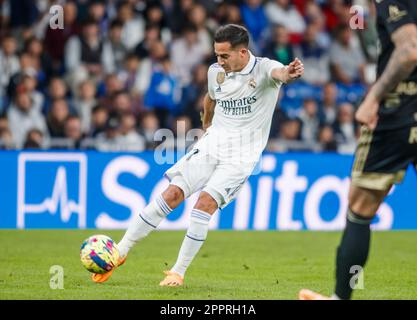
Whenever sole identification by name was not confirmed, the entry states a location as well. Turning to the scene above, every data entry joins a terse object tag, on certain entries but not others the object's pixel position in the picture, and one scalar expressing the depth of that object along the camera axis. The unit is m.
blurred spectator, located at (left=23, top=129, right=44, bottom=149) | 15.42
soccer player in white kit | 8.90
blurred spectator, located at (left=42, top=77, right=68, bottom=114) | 16.15
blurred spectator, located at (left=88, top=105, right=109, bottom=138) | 16.11
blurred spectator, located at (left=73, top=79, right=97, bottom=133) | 16.45
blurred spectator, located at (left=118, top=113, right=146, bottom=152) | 15.87
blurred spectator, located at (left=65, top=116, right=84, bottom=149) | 15.68
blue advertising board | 14.54
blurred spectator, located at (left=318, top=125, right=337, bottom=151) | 17.02
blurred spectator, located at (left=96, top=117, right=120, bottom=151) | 15.83
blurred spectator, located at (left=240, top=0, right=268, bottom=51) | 18.33
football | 8.66
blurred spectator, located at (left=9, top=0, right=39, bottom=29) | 17.61
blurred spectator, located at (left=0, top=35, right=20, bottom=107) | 16.39
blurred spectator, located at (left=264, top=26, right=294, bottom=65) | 17.56
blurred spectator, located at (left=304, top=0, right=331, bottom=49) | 18.77
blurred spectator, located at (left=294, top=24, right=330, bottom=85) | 18.36
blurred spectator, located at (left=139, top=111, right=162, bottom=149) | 16.05
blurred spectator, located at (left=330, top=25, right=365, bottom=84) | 18.73
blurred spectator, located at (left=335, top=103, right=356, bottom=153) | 17.53
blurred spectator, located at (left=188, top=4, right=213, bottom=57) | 17.72
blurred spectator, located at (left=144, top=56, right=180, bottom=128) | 16.88
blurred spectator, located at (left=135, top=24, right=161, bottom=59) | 17.39
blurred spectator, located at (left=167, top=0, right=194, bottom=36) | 18.00
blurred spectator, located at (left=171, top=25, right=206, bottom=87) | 17.67
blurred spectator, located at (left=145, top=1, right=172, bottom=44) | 17.81
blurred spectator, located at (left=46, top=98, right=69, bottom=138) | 15.91
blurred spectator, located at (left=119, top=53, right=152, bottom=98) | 17.17
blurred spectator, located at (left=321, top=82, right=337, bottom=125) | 17.69
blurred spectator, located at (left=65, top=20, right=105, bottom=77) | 17.03
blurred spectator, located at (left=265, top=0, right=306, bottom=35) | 18.73
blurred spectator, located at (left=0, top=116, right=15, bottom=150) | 15.55
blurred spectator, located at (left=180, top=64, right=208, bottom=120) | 16.81
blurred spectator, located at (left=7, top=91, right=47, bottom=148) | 15.82
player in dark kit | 6.38
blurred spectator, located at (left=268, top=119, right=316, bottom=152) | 16.86
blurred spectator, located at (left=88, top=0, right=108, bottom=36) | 17.41
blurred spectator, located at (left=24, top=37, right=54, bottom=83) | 16.73
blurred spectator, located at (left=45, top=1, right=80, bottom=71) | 17.19
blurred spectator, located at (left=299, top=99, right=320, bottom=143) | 17.31
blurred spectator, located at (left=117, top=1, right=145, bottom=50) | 17.59
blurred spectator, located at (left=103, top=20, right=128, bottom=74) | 17.31
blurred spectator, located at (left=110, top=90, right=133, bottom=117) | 16.34
